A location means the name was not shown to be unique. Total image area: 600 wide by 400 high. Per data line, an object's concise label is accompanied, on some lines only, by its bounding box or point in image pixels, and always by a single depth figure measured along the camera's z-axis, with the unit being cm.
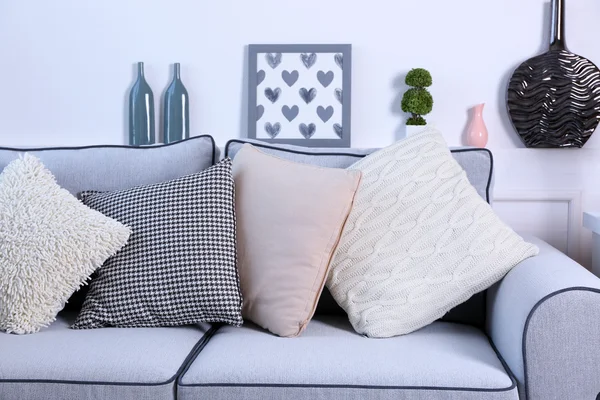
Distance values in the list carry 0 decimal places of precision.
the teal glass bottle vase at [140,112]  273
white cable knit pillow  179
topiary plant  261
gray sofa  149
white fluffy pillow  176
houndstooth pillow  180
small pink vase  263
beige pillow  180
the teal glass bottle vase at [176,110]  272
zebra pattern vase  261
